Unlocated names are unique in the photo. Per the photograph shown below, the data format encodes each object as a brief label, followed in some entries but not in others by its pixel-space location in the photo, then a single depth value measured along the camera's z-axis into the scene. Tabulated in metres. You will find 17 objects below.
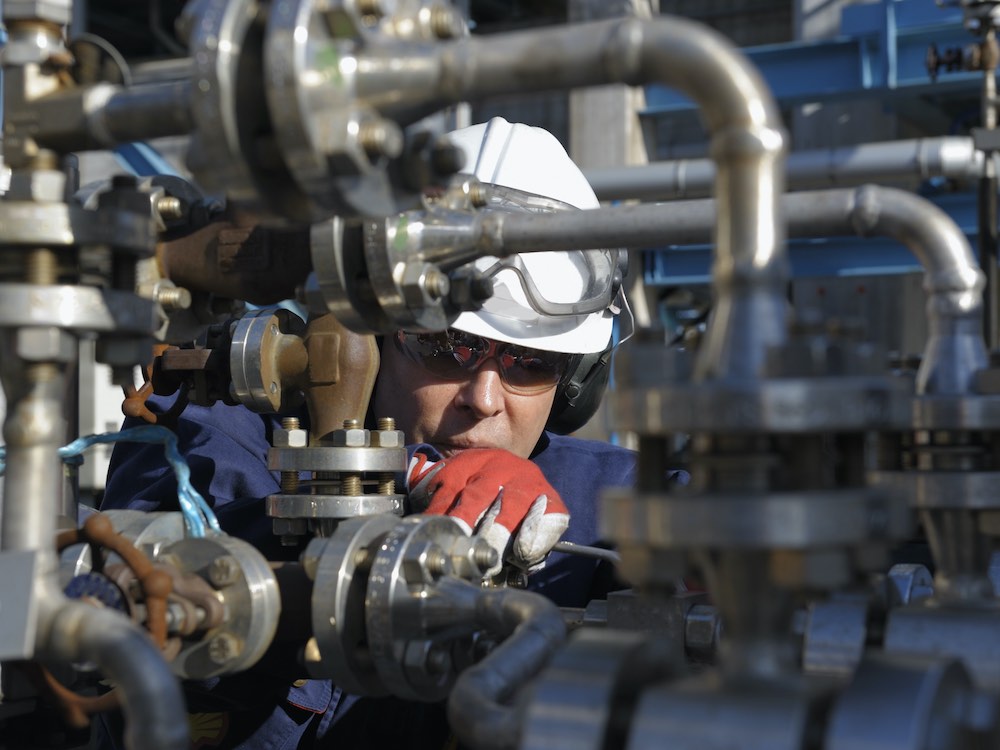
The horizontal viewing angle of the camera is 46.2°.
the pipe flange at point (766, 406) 0.53
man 1.29
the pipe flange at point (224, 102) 0.59
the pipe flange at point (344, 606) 0.83
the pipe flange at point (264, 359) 1.07
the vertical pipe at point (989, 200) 3.31
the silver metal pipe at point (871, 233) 0.79
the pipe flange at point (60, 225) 0.68
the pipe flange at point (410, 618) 0.83
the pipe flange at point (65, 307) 0.67
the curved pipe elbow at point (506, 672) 0.64
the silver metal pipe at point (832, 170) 3.75
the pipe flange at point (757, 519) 0.53
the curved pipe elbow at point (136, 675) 0.62
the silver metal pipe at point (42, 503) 0.67
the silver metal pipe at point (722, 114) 0.56
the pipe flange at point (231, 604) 0.82
